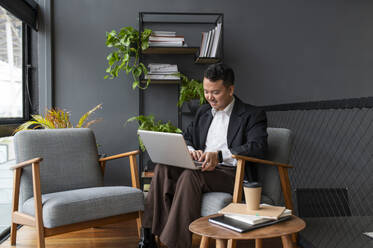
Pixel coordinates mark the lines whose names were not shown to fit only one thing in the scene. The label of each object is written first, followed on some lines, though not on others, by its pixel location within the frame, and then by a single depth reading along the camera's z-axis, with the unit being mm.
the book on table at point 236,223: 1306
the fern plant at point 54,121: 2943
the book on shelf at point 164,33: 3182
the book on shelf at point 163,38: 3166
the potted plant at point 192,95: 3010
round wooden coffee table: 1266
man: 1902
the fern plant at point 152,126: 3033
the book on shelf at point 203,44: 3203
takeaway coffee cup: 1463
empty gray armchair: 1937
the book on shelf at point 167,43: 3160
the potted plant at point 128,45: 3074
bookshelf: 3430
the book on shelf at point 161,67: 3199
